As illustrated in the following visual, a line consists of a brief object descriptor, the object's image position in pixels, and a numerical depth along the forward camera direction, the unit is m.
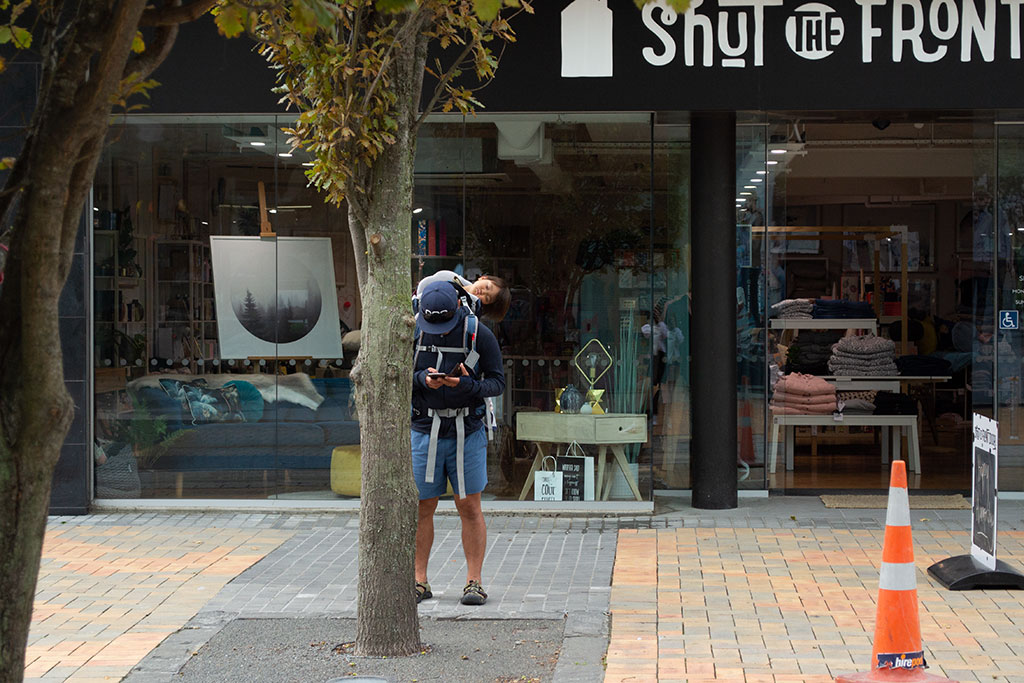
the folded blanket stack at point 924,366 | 13.46
